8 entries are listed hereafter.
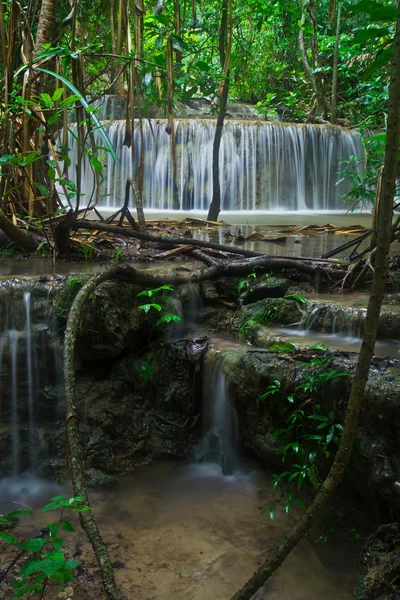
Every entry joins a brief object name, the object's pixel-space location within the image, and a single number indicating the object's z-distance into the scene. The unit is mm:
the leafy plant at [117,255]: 5158
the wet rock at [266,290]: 4879
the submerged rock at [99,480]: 3705
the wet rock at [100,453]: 3891
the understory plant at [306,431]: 3117
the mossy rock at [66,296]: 4125
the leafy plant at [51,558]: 1835
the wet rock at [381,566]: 2568
